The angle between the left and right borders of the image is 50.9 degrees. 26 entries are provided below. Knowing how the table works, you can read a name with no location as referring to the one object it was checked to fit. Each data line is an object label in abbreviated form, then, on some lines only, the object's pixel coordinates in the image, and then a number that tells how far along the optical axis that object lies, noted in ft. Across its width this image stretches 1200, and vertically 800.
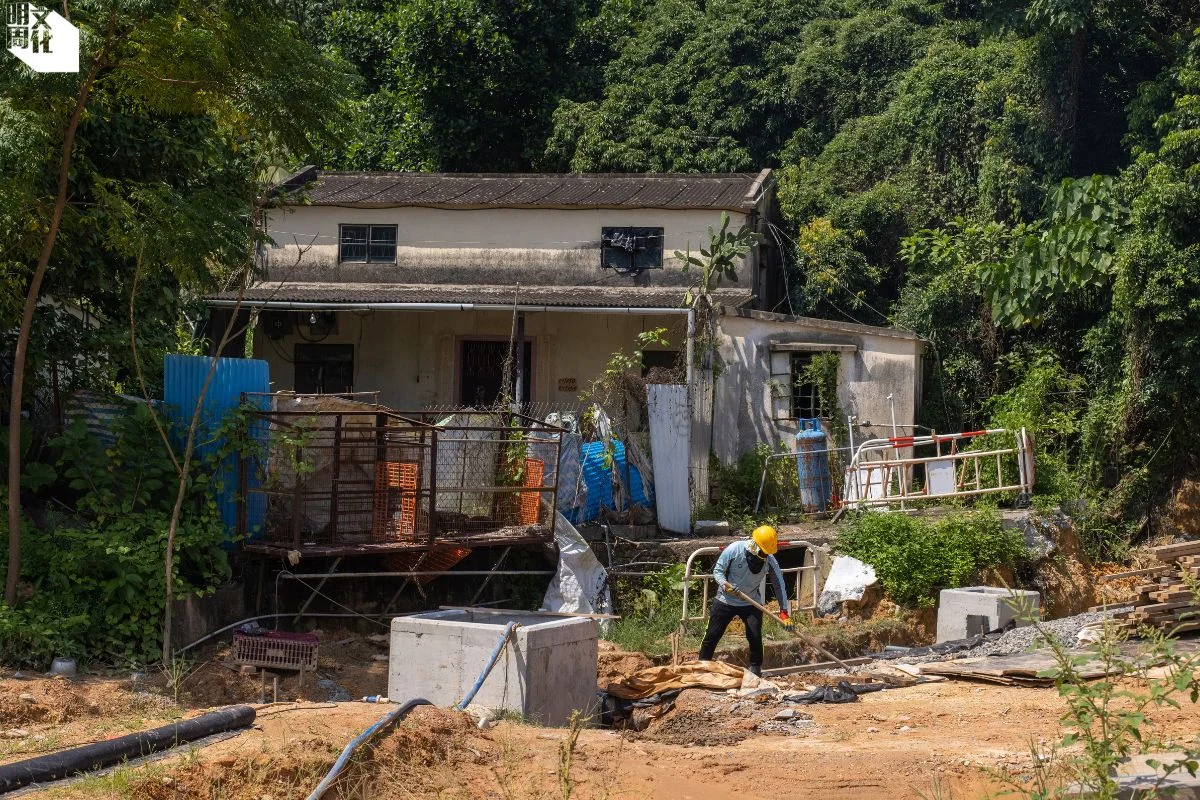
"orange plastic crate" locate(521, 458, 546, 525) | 47.67
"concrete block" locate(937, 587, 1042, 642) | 46.60
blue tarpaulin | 53.31
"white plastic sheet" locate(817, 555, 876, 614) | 50.31
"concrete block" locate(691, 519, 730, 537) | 55.21
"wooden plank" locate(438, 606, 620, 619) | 39.58
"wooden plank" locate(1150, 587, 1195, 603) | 42.37
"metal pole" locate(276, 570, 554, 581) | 43.19
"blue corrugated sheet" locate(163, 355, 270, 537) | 42.11
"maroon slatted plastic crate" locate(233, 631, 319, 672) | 38.83
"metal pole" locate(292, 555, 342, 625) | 43.57
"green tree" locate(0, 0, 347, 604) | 35.17
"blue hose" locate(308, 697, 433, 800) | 23.76
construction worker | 39.14
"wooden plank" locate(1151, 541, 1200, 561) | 44.45
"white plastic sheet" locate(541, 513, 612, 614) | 47.88
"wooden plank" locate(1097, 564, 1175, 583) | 43.93
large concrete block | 33.15
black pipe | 23.25
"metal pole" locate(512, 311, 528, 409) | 60.44
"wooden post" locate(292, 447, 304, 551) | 41.39
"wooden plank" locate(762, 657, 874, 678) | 40.86
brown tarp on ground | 37.01
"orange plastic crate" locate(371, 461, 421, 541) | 43.83
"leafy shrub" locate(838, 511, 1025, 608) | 50.47
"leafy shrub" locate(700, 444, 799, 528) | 59.00
